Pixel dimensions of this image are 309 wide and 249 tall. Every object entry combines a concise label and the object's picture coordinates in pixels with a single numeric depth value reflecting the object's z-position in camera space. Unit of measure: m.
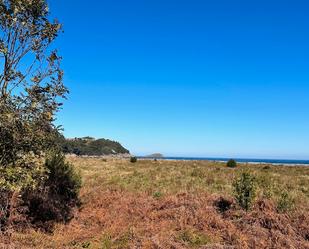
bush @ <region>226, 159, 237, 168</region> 35.19
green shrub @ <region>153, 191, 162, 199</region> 13.66
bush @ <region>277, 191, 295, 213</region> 9.85
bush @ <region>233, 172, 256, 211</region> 10.23
